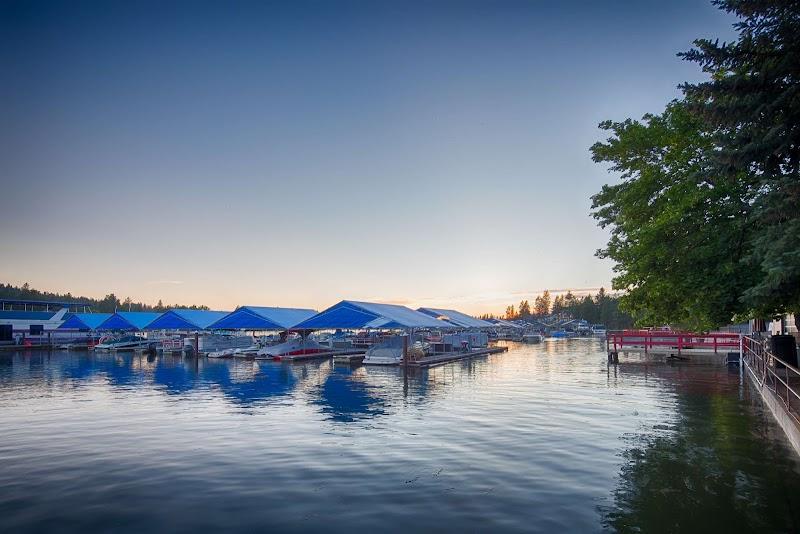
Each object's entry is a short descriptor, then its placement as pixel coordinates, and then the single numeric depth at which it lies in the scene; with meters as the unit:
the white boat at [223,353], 52.91
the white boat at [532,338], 92.38
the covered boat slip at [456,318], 69.56
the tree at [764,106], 11.39
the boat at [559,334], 126.09
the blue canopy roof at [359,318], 43.38
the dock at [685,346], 42.06
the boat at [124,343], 63.91
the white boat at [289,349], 48.88
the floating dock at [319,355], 48.33
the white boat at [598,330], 141.31
